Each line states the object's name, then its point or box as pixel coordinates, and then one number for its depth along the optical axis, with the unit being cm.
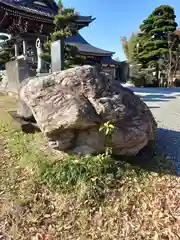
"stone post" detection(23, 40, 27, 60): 917
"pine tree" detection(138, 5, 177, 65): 1549
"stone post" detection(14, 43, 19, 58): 1010
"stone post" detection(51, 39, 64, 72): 416
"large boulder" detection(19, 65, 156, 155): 197
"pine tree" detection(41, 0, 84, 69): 654
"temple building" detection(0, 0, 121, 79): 751
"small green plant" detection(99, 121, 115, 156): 193
